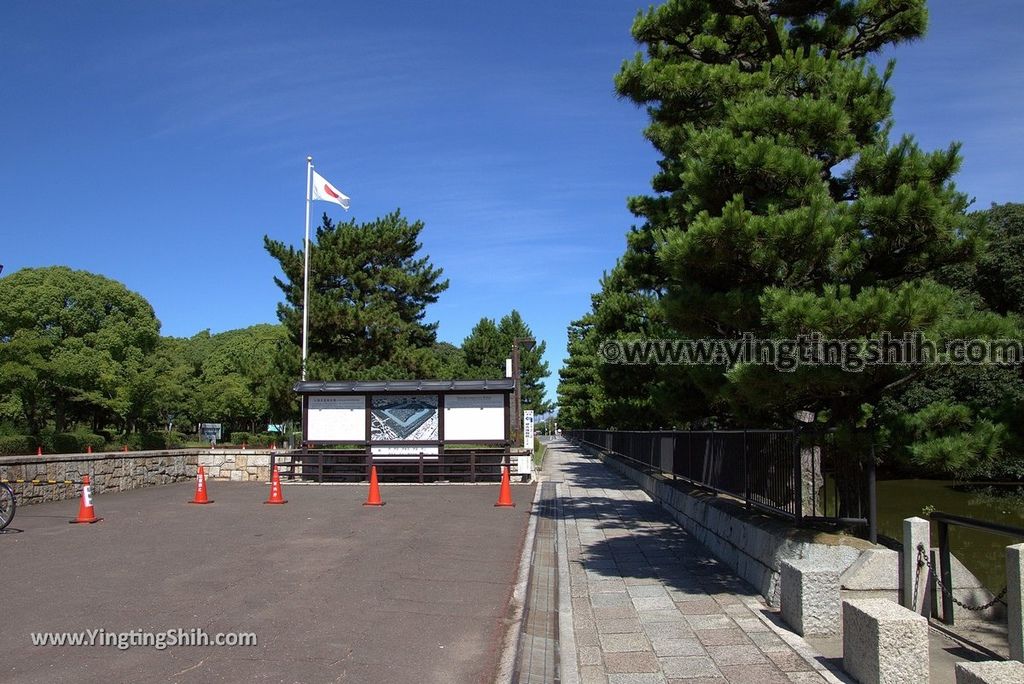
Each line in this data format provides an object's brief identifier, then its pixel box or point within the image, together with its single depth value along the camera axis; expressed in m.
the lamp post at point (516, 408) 28.81
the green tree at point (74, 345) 38.53
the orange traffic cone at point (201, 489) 16.05
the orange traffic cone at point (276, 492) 16.25
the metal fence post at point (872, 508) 7.16
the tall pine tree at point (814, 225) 6.61
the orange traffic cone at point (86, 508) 12.56
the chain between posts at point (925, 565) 6.52
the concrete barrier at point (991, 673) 3.67
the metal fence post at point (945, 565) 6.60
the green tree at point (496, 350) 54.08
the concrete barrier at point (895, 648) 4.84
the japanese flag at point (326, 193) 31.36
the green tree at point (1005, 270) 24.72
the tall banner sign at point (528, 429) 29.30
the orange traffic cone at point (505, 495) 15.84
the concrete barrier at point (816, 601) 6.22
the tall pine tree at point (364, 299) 32.50
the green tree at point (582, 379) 38.03
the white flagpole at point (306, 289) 29.50
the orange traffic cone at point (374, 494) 15.87
